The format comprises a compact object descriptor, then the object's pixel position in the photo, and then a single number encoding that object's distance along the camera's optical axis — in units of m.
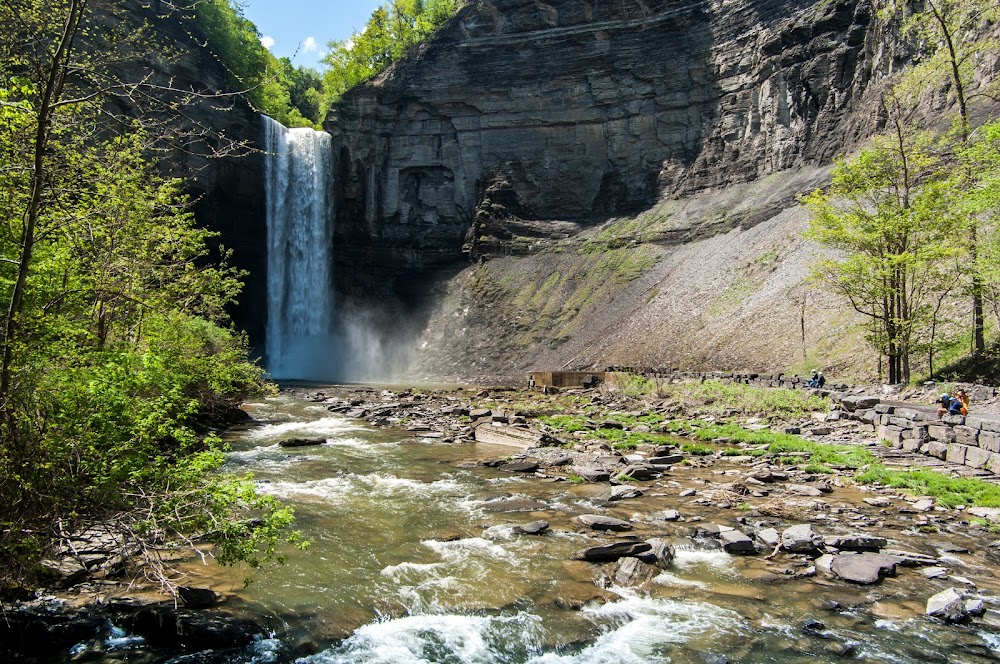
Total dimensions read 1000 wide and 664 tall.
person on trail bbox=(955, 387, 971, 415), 14.26
